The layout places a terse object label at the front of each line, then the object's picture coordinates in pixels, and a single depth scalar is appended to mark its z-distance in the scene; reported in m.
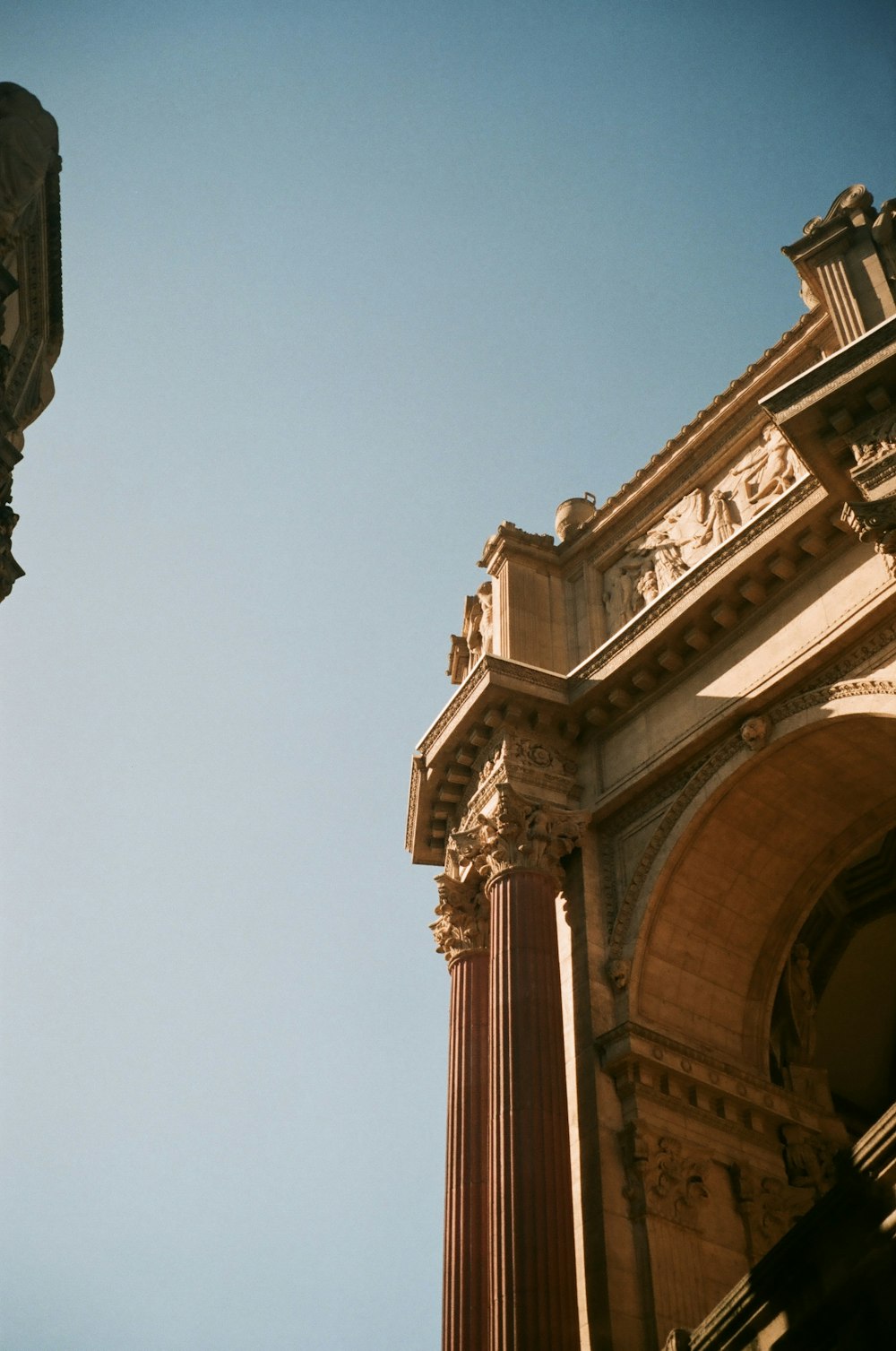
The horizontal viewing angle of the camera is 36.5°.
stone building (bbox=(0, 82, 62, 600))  13.47
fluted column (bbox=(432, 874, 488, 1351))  17.62
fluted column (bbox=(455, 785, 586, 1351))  15.93
